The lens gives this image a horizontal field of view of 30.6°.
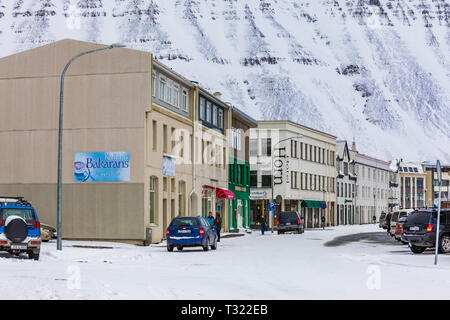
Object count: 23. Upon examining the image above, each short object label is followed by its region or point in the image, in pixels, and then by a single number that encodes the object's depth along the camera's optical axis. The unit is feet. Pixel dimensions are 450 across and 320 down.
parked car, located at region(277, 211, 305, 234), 202.18
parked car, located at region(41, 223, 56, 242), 124.36
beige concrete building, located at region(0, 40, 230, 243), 131.95
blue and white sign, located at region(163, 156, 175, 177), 145.48
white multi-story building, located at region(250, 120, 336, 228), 282.56
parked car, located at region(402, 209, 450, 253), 97.40
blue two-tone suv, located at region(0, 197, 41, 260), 75.77
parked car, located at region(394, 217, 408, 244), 134.10
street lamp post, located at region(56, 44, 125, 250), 97.30
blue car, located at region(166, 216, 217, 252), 104.83
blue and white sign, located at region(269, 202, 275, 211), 209.67
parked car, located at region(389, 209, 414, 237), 168.23
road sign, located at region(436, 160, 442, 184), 75.90
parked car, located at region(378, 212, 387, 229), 265.99
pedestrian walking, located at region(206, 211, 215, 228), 132.65
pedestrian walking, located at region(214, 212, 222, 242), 136.70
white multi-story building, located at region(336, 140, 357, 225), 347.15
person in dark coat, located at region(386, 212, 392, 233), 183.87
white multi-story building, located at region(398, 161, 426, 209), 508.53
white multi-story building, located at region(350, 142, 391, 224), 382.42
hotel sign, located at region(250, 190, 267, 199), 274.57
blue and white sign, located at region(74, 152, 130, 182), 132.57
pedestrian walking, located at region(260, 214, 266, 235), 199.11
